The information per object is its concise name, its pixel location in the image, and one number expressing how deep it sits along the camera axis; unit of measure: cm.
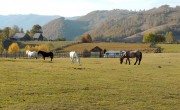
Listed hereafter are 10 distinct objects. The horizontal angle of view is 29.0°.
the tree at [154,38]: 17472
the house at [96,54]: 9729
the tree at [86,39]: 17331
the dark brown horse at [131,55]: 4653
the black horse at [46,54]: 5276
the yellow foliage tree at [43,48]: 13612
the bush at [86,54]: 9716
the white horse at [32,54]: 6406
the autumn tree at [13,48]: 13736
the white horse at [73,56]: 4478
